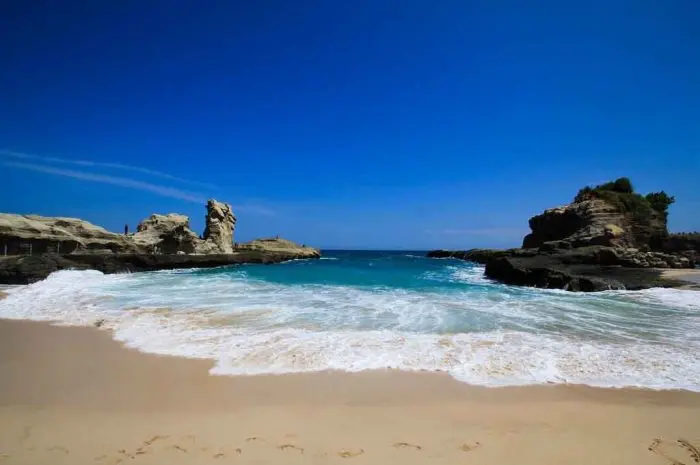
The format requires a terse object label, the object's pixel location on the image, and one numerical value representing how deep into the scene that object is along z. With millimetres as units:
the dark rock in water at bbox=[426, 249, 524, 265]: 50094
